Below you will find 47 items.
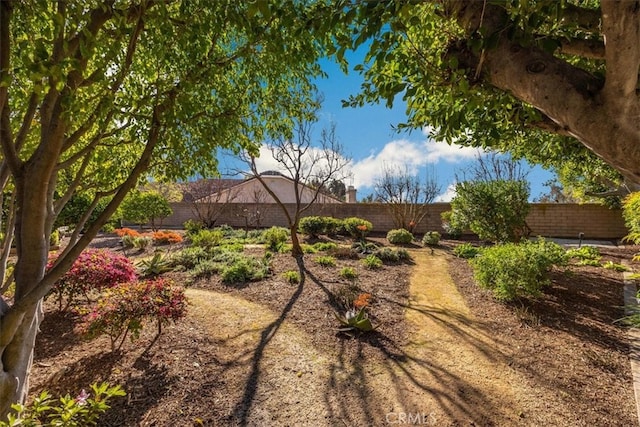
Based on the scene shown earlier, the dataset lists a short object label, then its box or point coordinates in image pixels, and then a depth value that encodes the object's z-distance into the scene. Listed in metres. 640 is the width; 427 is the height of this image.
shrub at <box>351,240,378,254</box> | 9.24
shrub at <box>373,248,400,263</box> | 8.30
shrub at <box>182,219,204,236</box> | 12.61
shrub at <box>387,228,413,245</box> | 11.33
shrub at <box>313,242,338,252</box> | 9.50
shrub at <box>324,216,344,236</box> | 12.59
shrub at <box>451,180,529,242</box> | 7.96
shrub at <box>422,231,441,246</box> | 10.83
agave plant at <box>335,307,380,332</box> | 3.99
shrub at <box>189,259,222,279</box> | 6.80
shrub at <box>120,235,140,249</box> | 10.15
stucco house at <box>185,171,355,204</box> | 18.12
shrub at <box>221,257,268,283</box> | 6.35
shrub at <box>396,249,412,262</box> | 8.46
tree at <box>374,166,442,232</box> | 14.02
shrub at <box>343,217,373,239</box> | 12.55
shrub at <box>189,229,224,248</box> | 9.70
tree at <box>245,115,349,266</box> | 8.63
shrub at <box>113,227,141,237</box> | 10.45
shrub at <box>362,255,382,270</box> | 7.46
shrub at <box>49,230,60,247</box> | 9.60
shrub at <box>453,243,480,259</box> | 8.70
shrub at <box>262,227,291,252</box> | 9.71
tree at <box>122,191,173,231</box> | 13.67
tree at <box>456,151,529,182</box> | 14.50
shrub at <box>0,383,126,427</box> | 1.49
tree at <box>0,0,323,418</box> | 1.82
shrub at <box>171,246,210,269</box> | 7.66
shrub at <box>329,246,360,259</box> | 8.55
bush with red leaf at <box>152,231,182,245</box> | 10.61
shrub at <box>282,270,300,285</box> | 6.20
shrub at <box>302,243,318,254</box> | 9.18
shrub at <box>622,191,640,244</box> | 4.34
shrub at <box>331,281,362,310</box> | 4.98
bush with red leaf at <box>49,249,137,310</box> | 4.36
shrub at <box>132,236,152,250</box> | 10.10
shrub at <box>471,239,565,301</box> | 4.62
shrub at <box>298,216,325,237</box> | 12.31
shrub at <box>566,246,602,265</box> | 7.79
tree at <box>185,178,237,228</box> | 15.82
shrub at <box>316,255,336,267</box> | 7.45
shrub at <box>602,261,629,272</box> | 6.92
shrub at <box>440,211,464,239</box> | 9.53
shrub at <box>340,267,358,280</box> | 6.44
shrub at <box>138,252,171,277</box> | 6.92
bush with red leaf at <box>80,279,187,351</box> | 3.23
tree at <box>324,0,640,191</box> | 1.23
